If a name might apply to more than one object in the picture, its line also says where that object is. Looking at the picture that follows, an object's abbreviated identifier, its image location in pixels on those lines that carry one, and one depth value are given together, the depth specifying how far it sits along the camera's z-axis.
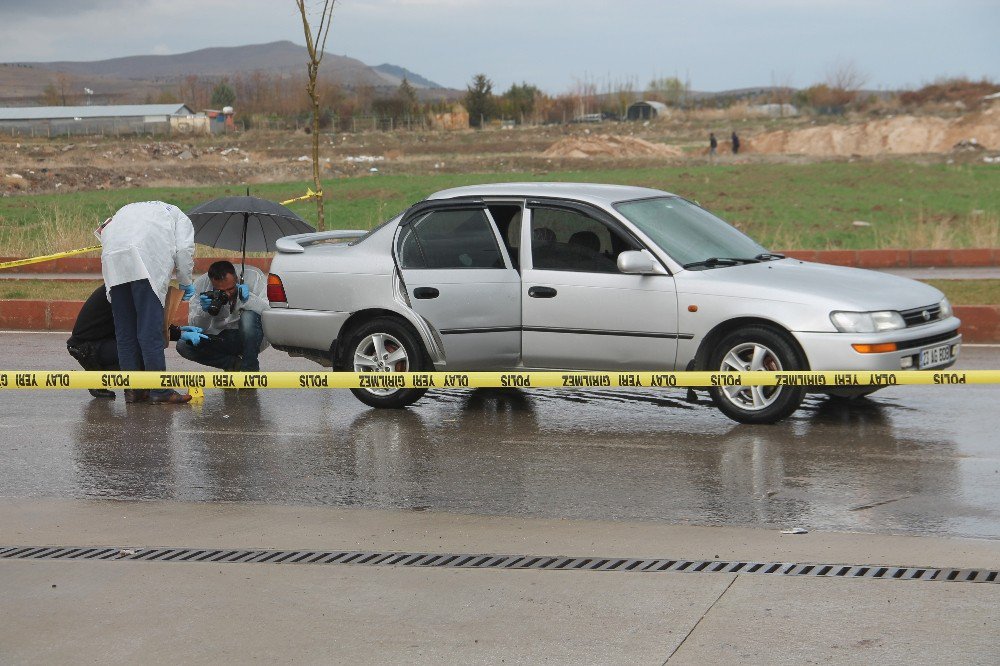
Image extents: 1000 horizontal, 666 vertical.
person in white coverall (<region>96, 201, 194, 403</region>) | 9.40
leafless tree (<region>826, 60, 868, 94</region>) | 114.28
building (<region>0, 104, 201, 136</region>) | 117.44
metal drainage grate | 5.36
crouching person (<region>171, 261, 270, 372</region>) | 10.51
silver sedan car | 8.45
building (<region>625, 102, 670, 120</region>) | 121.19
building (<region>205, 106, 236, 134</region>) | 126.88
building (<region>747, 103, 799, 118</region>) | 107.46
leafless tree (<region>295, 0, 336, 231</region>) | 17.32
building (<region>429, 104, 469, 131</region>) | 117.75
